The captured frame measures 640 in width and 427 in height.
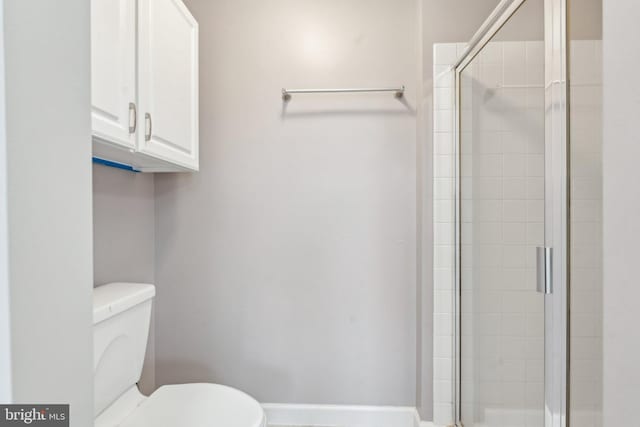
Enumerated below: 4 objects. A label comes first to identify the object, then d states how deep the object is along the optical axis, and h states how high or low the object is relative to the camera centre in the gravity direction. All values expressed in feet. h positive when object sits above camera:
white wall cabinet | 3.26 +1.40
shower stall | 2.64 -0.07
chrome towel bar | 5.67 +1.93
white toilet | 3.75 -2.13
